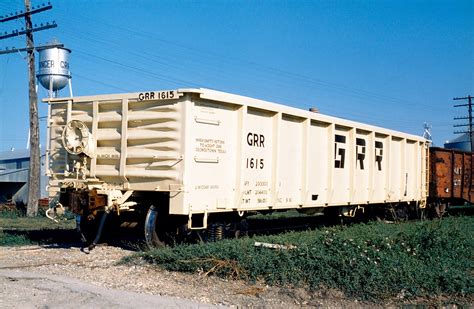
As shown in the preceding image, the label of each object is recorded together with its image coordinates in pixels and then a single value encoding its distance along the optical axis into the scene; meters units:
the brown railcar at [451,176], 19.66
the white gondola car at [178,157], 9.45
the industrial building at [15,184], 37.69
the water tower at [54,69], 31.02
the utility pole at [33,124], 21.77
